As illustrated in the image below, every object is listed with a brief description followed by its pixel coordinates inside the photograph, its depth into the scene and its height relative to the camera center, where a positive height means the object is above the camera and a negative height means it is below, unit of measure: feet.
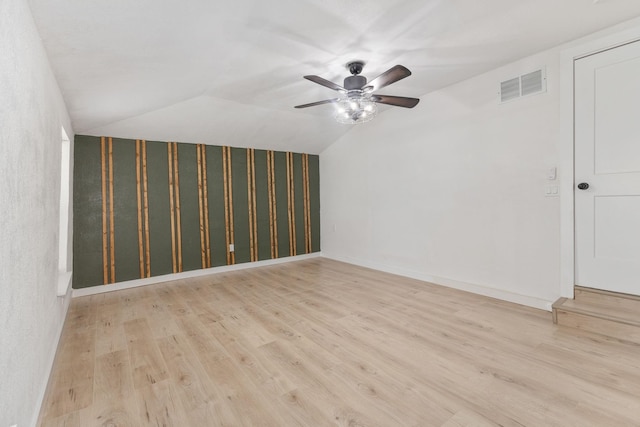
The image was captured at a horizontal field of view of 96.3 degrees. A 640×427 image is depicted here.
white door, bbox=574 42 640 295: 8.08 +0.78
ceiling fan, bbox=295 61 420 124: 8.16 +3.36
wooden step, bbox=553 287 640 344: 7.40 -3.24
